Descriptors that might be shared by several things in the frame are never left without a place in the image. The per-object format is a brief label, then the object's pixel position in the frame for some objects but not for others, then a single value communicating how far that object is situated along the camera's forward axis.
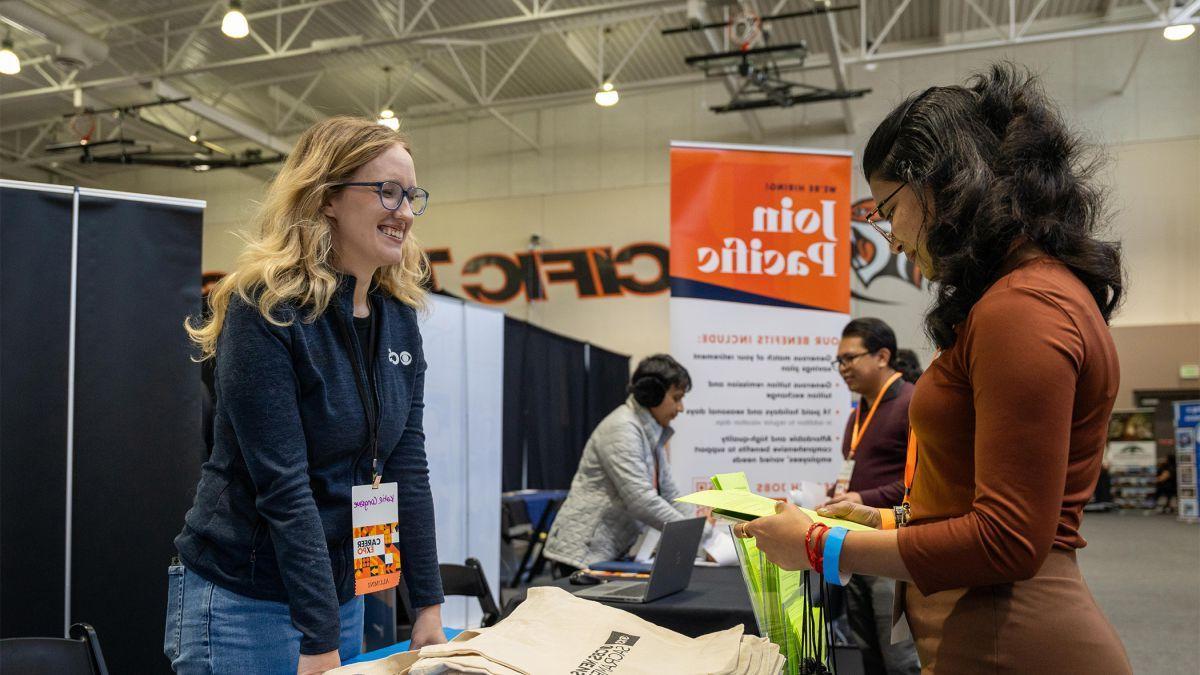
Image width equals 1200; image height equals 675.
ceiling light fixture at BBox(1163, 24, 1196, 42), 8.77
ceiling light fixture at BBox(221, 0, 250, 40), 7.71
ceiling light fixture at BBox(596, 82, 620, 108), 9.75
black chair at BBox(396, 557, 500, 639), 2.77
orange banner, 3.84
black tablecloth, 2.05
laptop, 2.12
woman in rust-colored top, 0.92
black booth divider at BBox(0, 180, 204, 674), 2.59
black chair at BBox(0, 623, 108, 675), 1.51
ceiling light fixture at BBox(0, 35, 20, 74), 8.30
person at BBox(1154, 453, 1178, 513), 13.52
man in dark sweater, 2.94
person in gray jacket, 3.30
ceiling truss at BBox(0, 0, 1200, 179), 9.44
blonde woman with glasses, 1.18
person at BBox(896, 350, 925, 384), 4.05
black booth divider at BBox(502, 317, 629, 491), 6.95
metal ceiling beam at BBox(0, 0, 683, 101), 8.72
